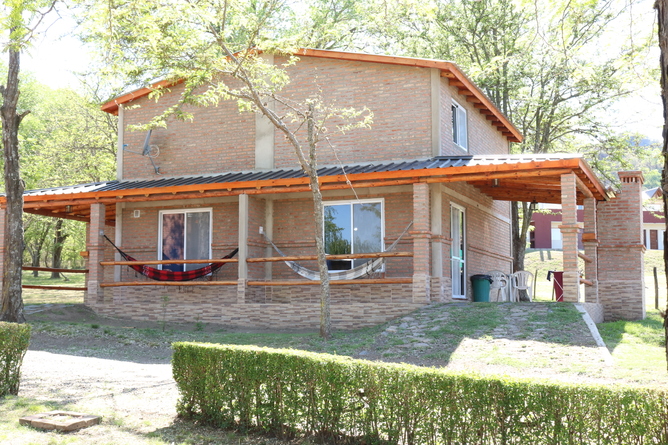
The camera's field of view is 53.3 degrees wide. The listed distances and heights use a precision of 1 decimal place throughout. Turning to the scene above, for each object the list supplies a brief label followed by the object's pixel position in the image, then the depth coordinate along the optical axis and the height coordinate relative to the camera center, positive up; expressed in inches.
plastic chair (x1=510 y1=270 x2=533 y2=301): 627.8 -20.0
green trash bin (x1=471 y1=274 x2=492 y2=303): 633.0 -25.7
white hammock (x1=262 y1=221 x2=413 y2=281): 544.1 -10.2
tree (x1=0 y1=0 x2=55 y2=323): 520.7 +45.5
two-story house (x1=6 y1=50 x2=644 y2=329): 535.5 +53.8
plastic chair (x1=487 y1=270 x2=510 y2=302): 645.9 -24.4
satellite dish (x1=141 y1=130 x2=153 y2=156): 679.7 +112.1
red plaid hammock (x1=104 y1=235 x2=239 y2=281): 606.5 -13.9
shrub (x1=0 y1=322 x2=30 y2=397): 300.5 -44.0
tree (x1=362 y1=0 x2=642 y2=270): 863.7 +246.4
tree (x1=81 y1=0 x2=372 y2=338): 454.9 +154.9
